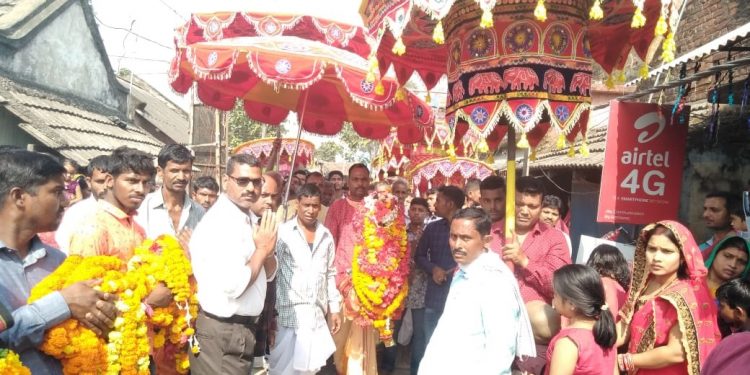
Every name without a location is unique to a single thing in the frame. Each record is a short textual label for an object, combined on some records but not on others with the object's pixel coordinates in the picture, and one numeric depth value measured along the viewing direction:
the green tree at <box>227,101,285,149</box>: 28.05
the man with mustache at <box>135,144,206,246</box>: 4.29
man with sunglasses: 3.29
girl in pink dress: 2.74
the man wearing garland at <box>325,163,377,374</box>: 5.14
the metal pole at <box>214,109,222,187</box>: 10.42
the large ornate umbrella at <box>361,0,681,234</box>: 3.46
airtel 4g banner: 5.46
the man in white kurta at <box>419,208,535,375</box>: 2.92
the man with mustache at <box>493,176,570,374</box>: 3.46
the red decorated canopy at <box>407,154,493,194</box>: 13.91
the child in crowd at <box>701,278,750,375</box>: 1.66
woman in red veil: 2.88
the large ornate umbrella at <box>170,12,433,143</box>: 4.47
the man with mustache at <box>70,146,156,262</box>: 2.79
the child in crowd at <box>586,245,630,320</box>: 3.70
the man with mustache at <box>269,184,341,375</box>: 4.43
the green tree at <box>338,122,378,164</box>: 39.09
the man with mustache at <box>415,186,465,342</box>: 5.12
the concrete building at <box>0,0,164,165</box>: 8.93
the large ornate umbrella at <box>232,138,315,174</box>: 15.10
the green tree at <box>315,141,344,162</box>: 45.98
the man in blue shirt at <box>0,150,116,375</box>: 2.04
